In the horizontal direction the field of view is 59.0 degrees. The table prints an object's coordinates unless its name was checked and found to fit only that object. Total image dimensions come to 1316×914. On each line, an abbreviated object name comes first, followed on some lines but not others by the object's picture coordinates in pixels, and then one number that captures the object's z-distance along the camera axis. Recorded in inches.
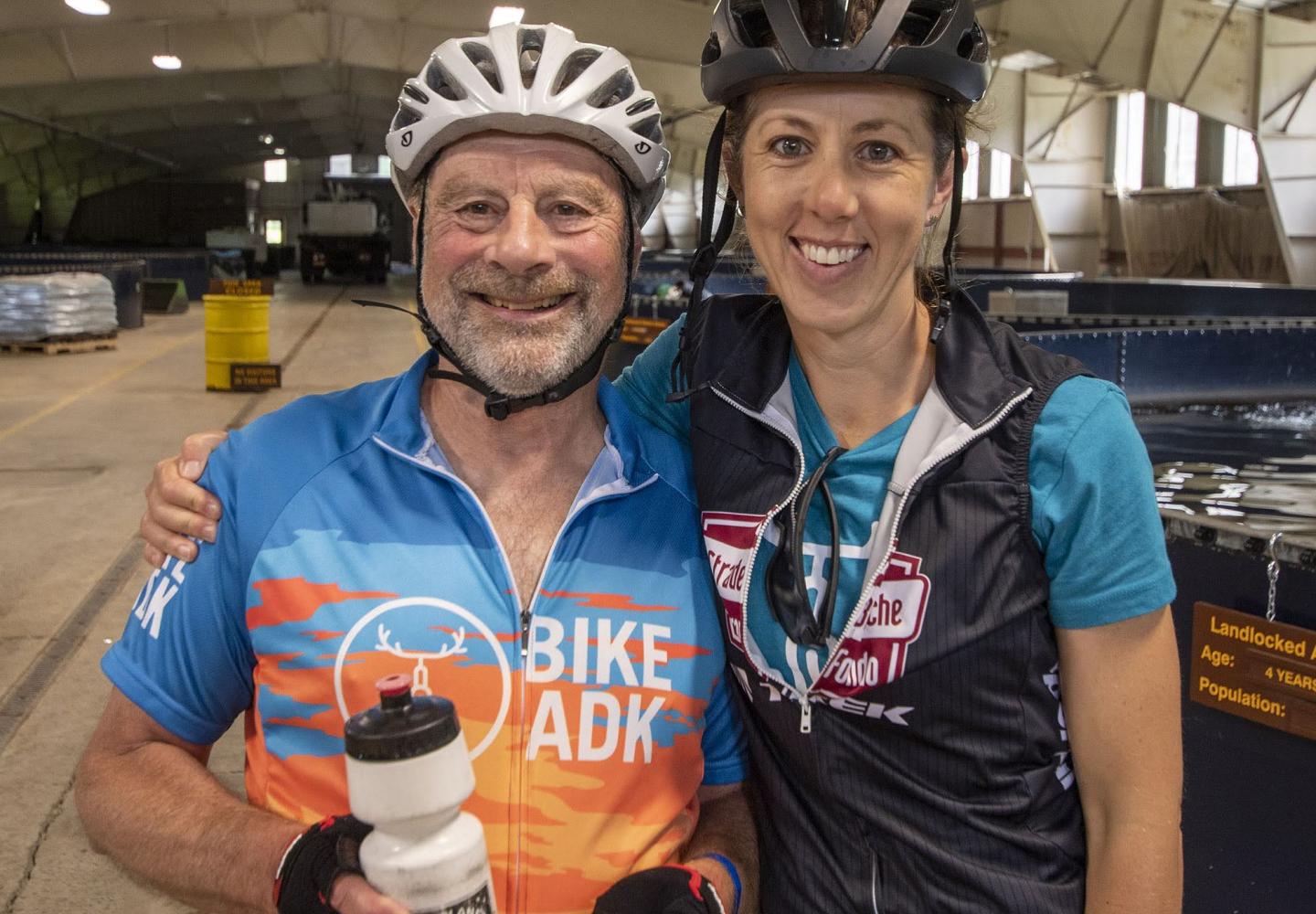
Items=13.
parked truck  1443.2
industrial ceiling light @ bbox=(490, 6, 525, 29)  753.0
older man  73.9
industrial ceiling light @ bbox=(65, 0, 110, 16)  672.4
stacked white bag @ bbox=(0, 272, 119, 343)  629.3
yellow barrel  517.0
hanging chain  99.8
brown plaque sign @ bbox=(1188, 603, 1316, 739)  96.2
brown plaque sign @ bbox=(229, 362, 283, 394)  519.8
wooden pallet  642.2
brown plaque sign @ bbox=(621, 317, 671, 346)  406.6
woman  68.2
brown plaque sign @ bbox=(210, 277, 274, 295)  529.3
